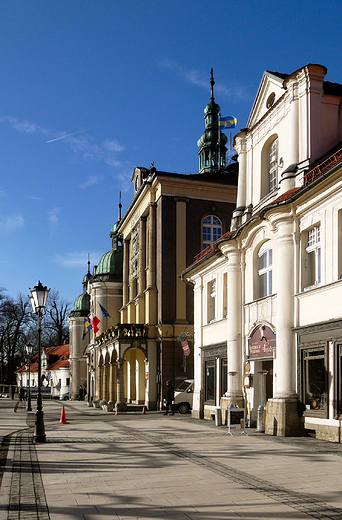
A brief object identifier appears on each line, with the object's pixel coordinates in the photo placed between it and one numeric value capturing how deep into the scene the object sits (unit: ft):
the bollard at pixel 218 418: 72.89
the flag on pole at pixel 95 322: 149.81
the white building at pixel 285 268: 56.08
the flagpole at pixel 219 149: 167.73
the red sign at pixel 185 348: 105.40
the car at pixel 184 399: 106.73
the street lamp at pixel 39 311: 56.95
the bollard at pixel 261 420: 63.46
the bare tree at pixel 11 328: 239.30
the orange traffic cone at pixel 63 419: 86.12
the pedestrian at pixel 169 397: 97.07
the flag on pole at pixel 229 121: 142.72
